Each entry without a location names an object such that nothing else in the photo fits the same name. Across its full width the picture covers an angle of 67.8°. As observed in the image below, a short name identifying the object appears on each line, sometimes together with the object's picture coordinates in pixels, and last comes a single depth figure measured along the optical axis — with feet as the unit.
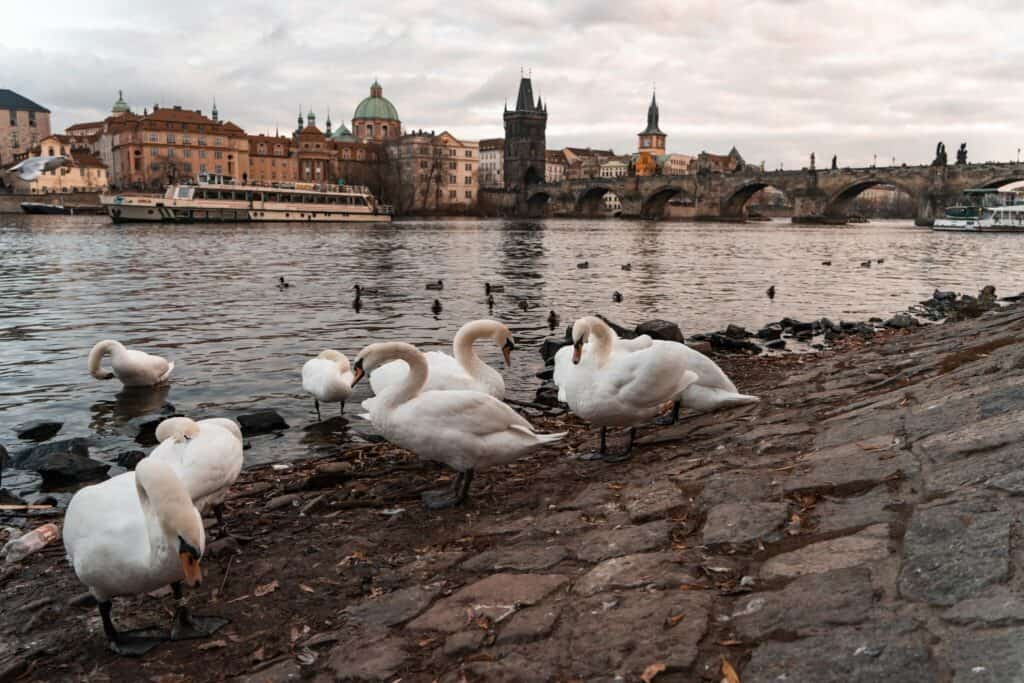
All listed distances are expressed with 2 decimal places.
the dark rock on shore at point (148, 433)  23.75
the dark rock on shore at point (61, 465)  19.93
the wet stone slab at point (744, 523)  11.25
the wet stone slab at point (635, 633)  8.41
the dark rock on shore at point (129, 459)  21.31
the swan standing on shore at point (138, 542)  10.18
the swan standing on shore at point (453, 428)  15.61
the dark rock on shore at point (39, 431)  24.20
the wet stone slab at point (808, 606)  8.39
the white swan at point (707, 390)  20.08
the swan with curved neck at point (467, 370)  20.16
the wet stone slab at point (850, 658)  7.23
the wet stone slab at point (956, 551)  8.25
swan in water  29.19
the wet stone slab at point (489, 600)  10.38
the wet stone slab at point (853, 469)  12.35
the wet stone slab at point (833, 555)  9.58
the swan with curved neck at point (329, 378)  25.39
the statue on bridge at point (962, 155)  261.85
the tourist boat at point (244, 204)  209.67
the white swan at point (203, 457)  13.76
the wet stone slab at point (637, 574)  10.30
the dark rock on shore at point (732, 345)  38.55
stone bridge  248.52
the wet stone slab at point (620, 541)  11.69
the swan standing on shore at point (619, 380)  17.78
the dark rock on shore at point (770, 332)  43.34
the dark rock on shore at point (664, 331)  36.73
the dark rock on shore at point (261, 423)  24.36
